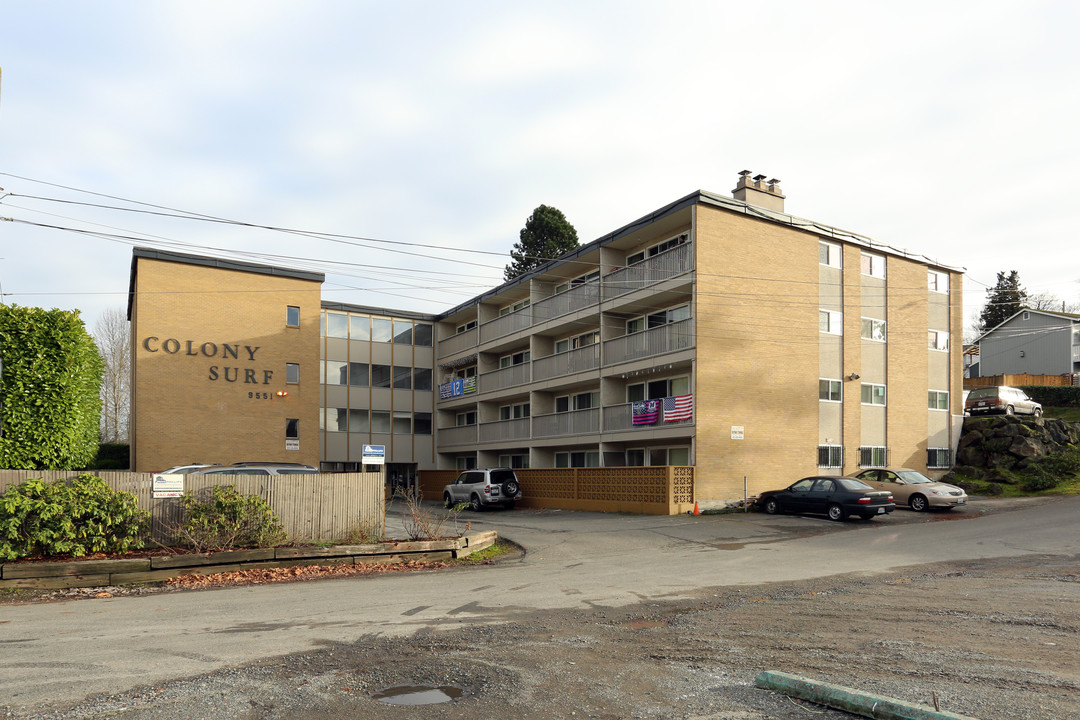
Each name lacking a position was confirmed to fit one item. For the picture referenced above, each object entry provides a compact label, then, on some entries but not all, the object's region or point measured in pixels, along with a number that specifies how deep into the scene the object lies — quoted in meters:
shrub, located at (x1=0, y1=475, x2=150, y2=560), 12.90
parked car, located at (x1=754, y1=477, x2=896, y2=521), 23.47
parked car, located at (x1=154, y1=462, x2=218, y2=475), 19.99
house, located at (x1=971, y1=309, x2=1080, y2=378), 59.16
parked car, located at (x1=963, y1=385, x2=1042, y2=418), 37.38
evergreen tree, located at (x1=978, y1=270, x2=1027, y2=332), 74.19
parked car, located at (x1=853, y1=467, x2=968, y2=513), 25.58
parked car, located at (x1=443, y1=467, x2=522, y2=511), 32.69
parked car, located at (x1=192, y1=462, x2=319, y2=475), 18.38
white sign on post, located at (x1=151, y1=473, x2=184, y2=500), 14.39
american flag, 27.97
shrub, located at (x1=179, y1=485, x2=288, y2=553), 14.34
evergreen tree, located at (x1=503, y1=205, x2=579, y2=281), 57.41
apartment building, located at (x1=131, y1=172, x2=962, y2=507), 28.91
